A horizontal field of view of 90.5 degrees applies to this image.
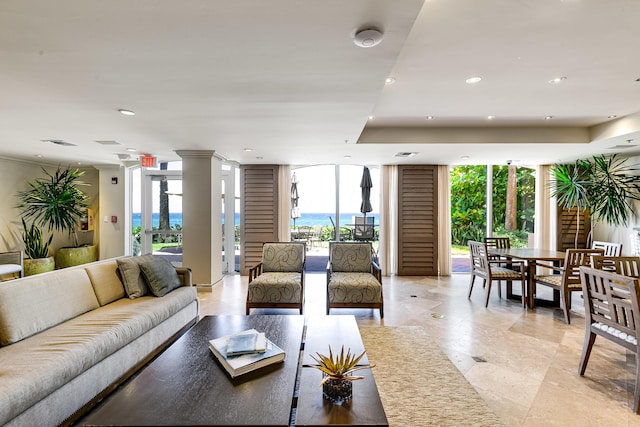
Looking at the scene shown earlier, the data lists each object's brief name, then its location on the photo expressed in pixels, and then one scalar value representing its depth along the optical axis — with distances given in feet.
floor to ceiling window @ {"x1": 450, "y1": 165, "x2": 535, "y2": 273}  23.31
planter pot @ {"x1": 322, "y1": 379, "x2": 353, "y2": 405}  5.08
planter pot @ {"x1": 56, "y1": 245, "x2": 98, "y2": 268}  20.53
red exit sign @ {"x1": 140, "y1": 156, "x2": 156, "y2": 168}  18.89
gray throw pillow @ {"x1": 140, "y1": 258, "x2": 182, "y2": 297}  10.72
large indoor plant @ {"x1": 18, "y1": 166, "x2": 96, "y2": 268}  19.74
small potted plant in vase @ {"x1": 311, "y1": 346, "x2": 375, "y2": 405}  5.09
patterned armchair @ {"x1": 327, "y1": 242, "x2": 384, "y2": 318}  12.60
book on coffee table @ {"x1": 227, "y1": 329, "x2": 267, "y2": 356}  6.28
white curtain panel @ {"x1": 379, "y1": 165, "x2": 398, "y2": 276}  22.36
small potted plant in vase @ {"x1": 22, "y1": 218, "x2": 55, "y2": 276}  18.86
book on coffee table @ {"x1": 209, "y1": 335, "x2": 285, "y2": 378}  5.82
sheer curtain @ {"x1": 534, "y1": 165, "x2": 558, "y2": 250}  21.91
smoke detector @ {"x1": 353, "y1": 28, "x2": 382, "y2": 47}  5.88
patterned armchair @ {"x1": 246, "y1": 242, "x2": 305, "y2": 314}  12.62
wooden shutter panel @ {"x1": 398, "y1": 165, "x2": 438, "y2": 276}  22.22
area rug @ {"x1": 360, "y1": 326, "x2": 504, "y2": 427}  6.60
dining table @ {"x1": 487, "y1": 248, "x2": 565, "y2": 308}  13.88
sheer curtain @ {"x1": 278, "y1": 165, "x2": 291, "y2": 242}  21.97
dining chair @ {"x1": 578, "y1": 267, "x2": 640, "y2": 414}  7.12
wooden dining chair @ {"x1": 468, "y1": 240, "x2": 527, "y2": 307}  14.42
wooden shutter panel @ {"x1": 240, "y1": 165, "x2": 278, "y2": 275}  21.91
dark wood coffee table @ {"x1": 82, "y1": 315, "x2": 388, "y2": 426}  4.61
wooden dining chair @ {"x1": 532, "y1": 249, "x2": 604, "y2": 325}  12.66
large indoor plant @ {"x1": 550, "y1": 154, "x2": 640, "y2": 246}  18.07
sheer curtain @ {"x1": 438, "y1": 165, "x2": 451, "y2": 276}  22.12
